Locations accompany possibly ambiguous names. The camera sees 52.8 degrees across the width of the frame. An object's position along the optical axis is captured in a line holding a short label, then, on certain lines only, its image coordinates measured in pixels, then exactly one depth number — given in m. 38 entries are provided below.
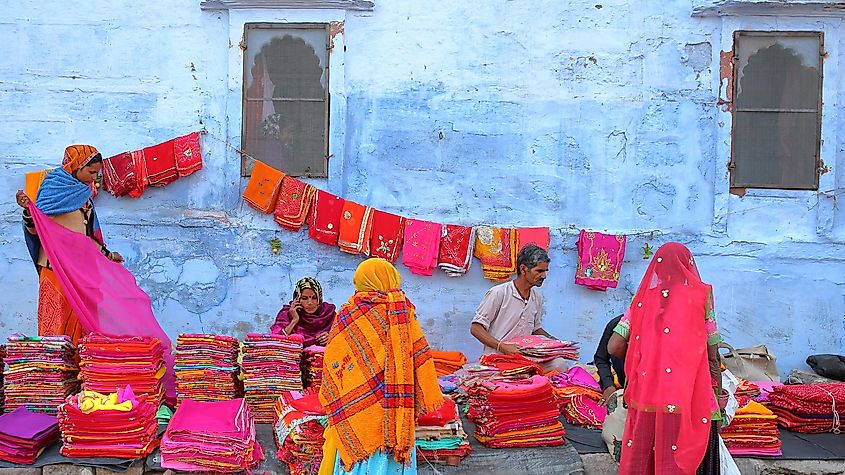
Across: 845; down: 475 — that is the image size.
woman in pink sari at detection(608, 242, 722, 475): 4.20
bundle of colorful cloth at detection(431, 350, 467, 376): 6.44
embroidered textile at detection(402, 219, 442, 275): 6.97
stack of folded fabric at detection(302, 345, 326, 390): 5.71
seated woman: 6.14
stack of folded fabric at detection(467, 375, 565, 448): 5.25
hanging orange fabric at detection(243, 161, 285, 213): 6.96
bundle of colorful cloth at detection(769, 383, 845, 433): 5.78
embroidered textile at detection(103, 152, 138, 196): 6.98
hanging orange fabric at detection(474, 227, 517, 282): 7.04
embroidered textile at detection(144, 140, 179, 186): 6.97
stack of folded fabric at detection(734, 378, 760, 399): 5.69
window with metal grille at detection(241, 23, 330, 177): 7.14
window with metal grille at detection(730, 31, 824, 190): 7.18
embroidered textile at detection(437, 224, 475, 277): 7.00
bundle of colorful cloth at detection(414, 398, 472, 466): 5.00
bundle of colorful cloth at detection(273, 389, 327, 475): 4.91
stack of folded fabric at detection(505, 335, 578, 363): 5.99
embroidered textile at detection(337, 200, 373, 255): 6.99
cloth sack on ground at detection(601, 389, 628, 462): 4.91
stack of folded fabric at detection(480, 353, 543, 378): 5.56
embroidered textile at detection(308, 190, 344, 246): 6.99
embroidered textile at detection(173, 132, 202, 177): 7.01
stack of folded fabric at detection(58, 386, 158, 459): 4.98
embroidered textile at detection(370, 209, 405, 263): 7.02
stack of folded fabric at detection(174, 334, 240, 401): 5.55
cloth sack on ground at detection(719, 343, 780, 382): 6.73
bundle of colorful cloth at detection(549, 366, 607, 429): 5.78
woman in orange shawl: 4.32
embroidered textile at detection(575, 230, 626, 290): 7.05
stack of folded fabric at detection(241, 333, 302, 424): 5.60
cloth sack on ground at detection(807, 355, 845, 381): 6.67
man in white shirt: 6.32
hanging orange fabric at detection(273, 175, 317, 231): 6.99
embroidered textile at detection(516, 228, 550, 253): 7.04
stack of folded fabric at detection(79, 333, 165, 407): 5.27
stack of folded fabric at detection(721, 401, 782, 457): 5.30
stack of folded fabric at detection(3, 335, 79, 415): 5.38
